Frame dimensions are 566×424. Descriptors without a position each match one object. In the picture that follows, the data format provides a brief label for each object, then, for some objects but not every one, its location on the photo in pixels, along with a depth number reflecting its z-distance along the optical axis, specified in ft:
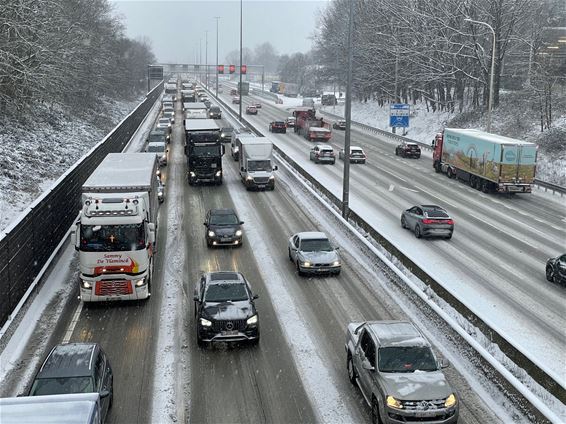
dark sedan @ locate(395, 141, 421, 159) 183.01
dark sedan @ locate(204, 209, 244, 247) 86.28
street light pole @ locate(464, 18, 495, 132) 152.87
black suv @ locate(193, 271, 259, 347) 53.36
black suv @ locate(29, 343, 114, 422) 38.83
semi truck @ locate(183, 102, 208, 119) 215.10
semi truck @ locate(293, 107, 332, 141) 214.48
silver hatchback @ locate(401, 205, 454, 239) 92.99
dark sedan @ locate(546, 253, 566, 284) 73.44
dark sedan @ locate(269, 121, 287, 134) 237.86
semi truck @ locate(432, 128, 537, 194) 124.88
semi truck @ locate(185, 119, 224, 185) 129.90
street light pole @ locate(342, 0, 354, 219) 88.07
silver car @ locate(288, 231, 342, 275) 74.33
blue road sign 217.77
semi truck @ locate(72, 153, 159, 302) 61.98
